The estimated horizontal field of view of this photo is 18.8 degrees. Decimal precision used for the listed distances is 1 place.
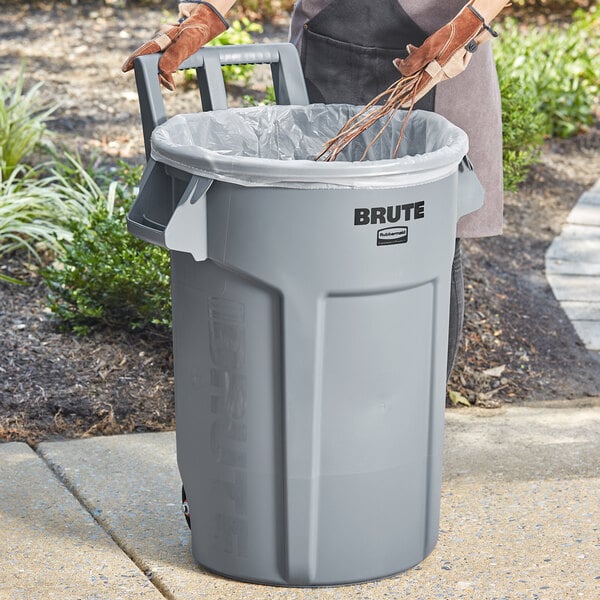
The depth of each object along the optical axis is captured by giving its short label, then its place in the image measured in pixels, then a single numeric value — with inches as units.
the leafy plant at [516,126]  322.4
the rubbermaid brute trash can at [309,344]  149.9
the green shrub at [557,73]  427.5
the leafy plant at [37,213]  290.8
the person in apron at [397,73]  192.7
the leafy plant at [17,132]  327.5
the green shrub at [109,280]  250.6
